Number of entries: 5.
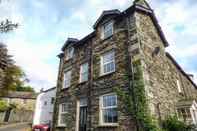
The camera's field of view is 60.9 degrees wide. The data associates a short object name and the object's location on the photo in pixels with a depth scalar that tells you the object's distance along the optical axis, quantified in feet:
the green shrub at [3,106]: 102.17
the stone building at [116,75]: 36.24
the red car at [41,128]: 56.00
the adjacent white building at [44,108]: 79.56
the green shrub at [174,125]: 31.53
